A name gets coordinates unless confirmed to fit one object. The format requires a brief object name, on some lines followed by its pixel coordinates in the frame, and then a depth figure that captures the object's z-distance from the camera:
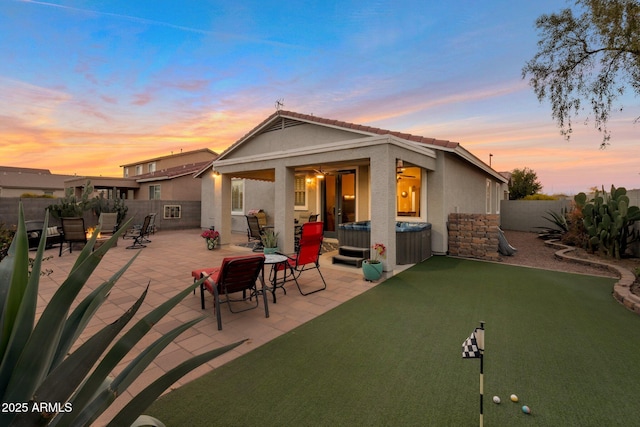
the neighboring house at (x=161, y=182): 17.95
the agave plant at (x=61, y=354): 0.79
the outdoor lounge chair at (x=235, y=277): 3.73
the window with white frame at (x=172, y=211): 15.37
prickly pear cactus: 7.25
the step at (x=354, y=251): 7.30
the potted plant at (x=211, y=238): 9.31
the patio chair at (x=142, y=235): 9.66
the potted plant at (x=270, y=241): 8.29
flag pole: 1.95
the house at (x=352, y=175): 6.50
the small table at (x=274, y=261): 4.65
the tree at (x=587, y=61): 6.50
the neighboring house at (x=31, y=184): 27.07
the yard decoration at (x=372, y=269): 5.86
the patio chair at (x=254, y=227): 9.96
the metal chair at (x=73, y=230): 8.53
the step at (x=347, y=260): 7.09
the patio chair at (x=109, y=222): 11.18
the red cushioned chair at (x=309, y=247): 5.20
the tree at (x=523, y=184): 27.41
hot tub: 7.36
